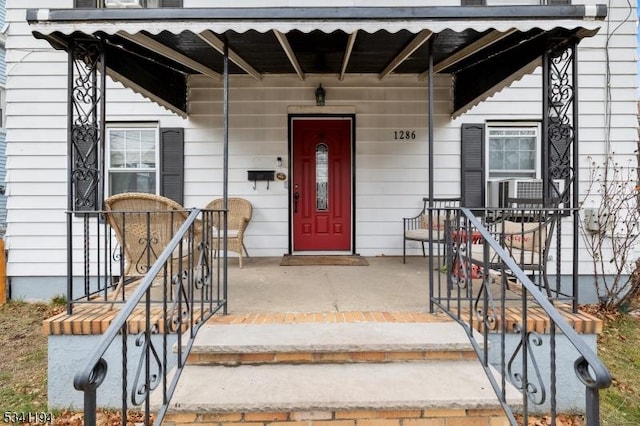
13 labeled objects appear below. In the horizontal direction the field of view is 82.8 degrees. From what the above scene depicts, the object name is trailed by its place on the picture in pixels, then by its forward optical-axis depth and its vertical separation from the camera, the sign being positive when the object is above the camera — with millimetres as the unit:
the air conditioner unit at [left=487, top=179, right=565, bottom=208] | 4984 +262
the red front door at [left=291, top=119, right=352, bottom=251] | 5511 +310
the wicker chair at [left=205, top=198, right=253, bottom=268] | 5262 -79
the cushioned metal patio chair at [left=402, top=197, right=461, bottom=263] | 4926 -221
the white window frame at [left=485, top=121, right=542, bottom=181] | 5395 +1001
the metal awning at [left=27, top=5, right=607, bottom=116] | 2725 +1474
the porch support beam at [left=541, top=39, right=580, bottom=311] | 2936 +641
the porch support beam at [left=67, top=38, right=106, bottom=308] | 2898 +547
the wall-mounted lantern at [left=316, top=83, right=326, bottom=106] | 5230 +1593
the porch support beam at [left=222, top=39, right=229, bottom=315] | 2828 +211
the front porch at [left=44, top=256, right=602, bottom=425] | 1994 -926
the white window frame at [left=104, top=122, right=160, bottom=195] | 5348 +882
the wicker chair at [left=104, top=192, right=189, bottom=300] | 2867 -163
